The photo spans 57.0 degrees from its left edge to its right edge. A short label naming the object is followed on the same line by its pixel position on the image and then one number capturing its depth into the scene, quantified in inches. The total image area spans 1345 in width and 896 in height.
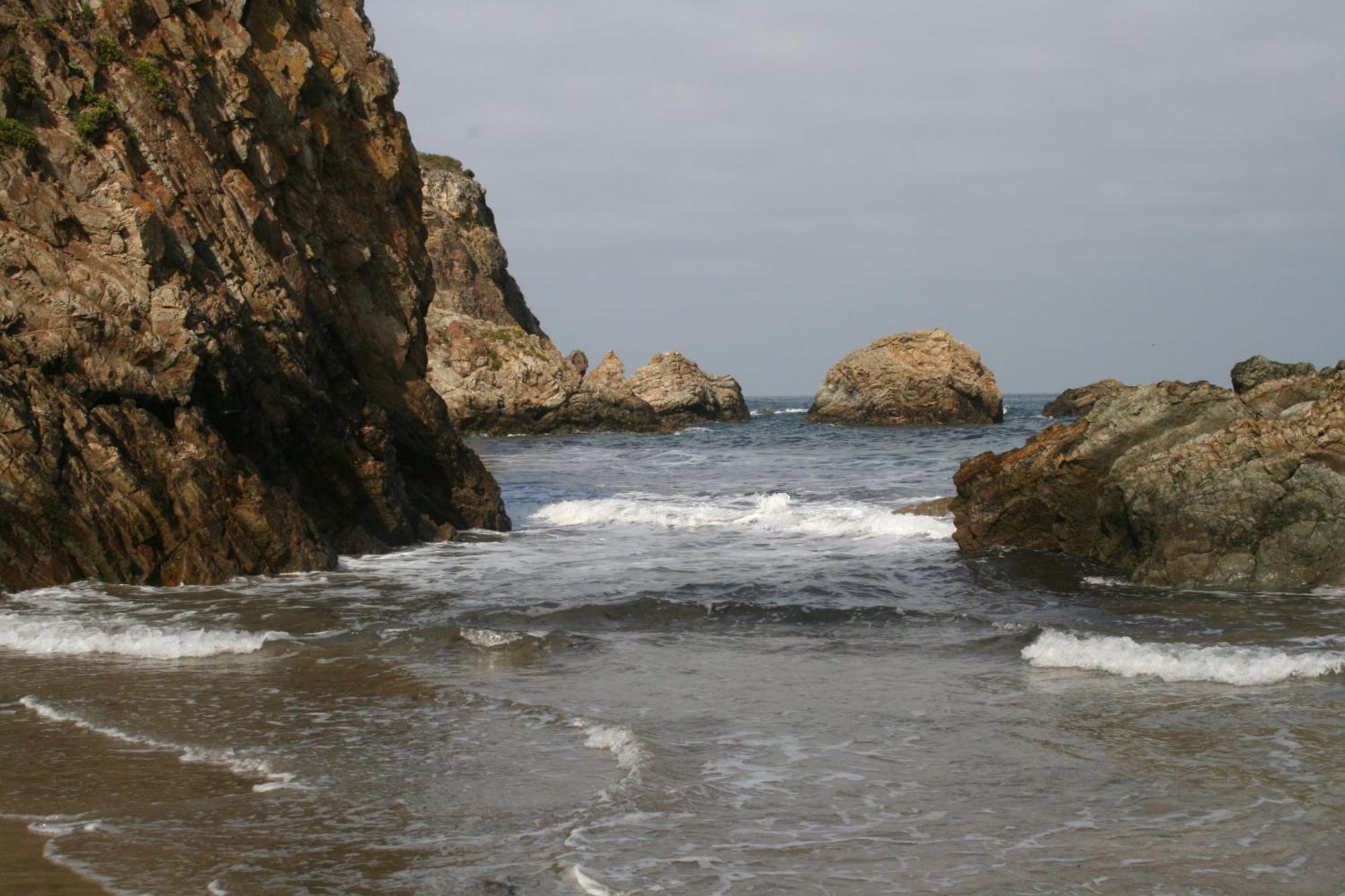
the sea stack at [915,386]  2576.3
